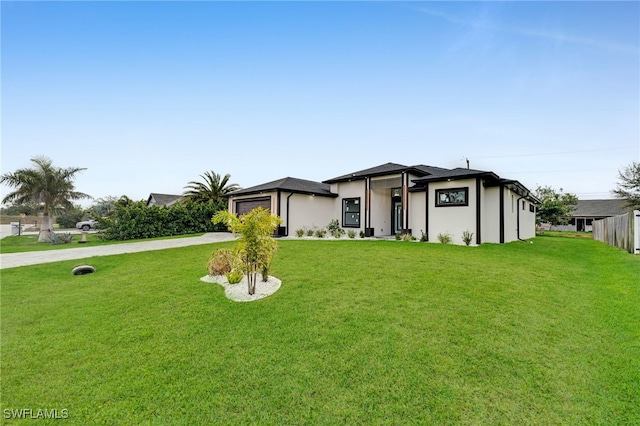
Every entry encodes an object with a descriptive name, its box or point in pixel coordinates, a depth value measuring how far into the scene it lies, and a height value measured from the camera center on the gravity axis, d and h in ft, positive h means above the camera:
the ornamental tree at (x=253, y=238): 18.90 -1.28
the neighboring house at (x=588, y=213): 115.30 +3.51
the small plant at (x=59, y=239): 58.33 -4.45
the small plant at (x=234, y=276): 20.39 -4.27
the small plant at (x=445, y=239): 41.45 -2.77
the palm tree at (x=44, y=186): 59.21 +7.00
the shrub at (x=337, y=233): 52.70 -2.55
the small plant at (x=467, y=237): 39.99 -2.39
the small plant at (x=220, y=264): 22.72 -3.70
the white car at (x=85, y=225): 100.01 -2.55
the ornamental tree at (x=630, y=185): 79.56 +10.79
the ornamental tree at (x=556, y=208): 89.25 +4.18
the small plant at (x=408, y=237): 44.73 -2.75
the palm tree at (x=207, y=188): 78.38 +8.79
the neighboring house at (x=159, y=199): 115.75 +8.39
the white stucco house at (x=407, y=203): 42.16 +3.29
